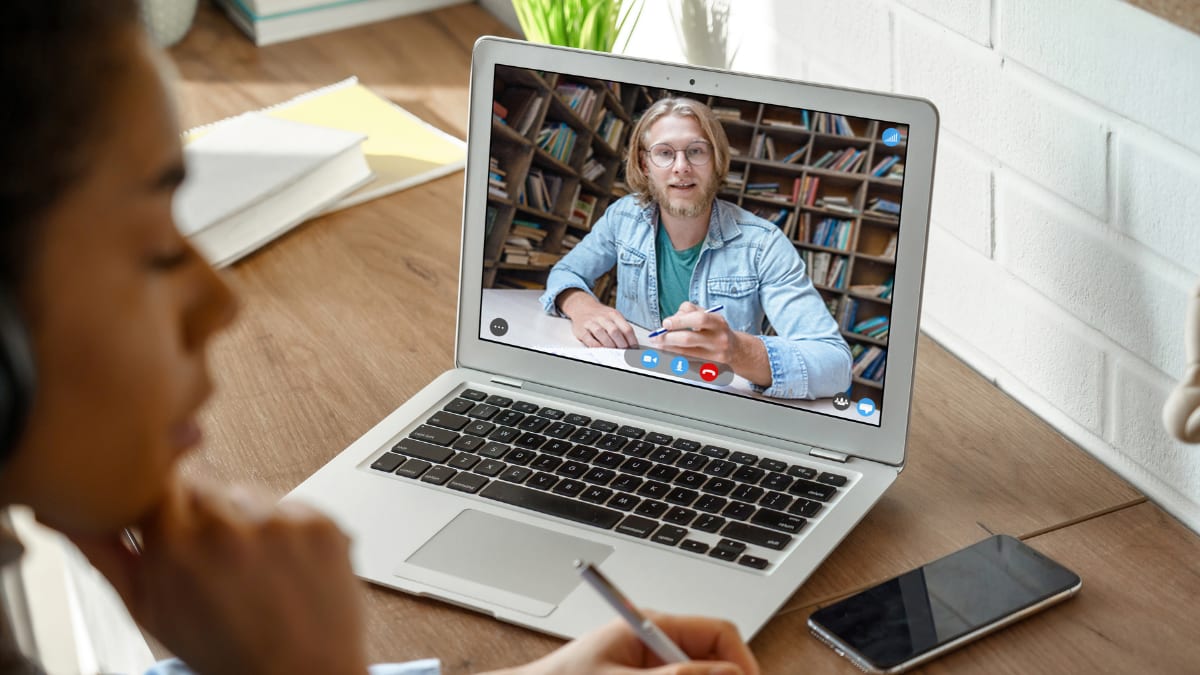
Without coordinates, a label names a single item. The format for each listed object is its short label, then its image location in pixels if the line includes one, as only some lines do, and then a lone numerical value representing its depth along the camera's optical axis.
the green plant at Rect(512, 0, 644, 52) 1.83
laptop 1.37
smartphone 1.31
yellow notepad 1.84
